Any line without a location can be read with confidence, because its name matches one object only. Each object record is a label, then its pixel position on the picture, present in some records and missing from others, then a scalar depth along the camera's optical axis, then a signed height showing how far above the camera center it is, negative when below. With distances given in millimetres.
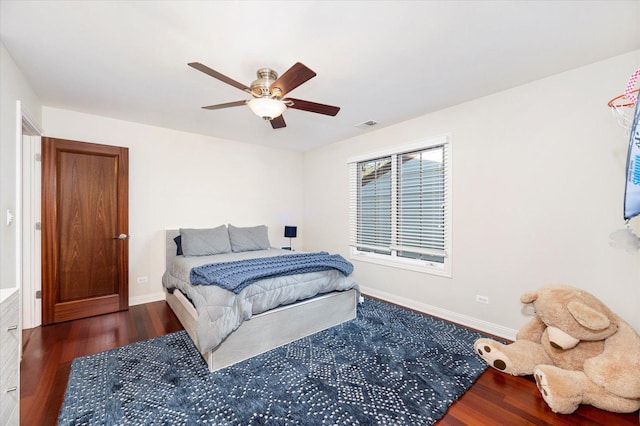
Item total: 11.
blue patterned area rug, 1716 -1276
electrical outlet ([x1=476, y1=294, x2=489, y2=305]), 2925 -947
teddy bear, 1749 -1052
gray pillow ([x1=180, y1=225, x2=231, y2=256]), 3719 -408
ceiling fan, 1960 +944
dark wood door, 3080 -203
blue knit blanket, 2415 -573
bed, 2223 -937
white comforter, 2191 -783
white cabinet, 1252 -719
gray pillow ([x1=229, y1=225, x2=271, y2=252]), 4133 -406
